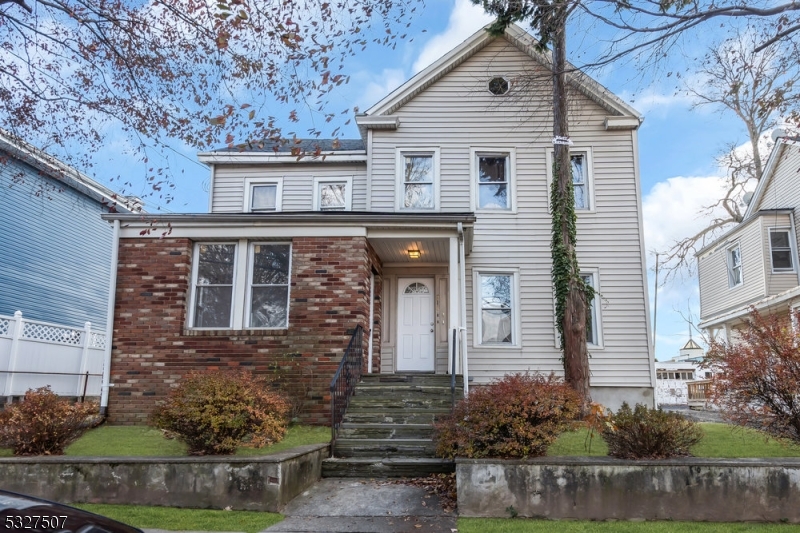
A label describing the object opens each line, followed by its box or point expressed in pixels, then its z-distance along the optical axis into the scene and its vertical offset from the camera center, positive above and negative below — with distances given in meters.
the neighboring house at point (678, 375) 24.11 -0.40
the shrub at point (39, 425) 7.21 -0.84
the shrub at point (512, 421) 6.41 -0.64
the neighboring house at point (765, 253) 17.62 +3.72
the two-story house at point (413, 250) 10.24 +2.22
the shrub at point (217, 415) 6.96 -0.67
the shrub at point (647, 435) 6.38 -0.76
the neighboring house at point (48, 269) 11.74 +2.41
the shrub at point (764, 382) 6.93 -0.17
